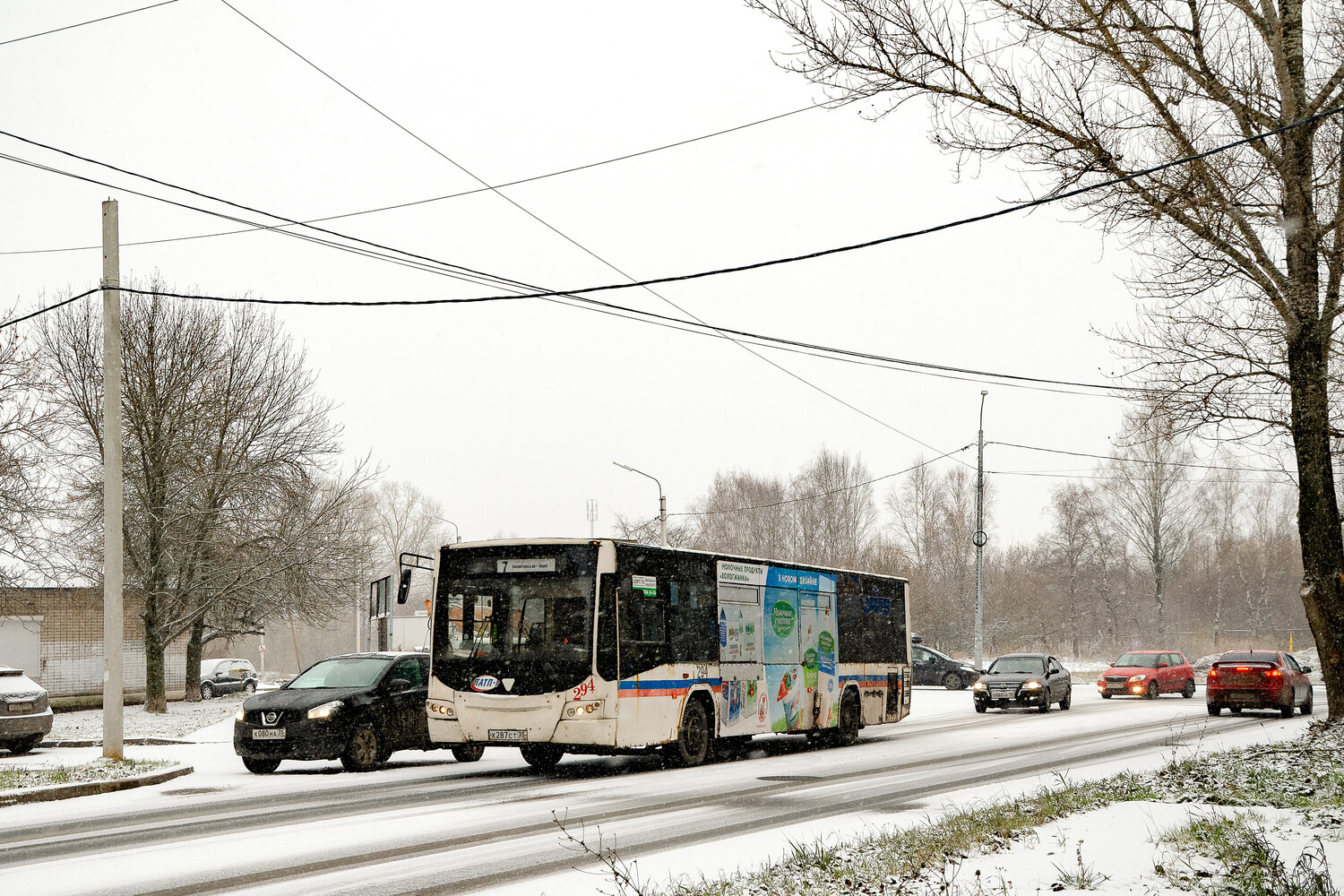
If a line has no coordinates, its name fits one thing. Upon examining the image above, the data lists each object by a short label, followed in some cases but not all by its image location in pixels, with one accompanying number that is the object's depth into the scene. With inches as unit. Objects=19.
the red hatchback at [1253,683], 1015.0
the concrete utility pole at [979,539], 1578.5
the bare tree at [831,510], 3248.0
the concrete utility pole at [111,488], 650.2
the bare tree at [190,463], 1209.4
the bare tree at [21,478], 1060.5
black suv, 634.2
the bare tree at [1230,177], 549.7
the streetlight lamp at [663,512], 1684.3
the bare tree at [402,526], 3809.1
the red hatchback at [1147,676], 1382.9
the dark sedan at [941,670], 1755.7
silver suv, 778.8
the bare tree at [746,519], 3383.4
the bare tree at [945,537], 3211.1
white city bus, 605.0
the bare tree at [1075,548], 3412.9
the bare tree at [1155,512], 2913.4
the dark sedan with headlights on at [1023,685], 1173.1
